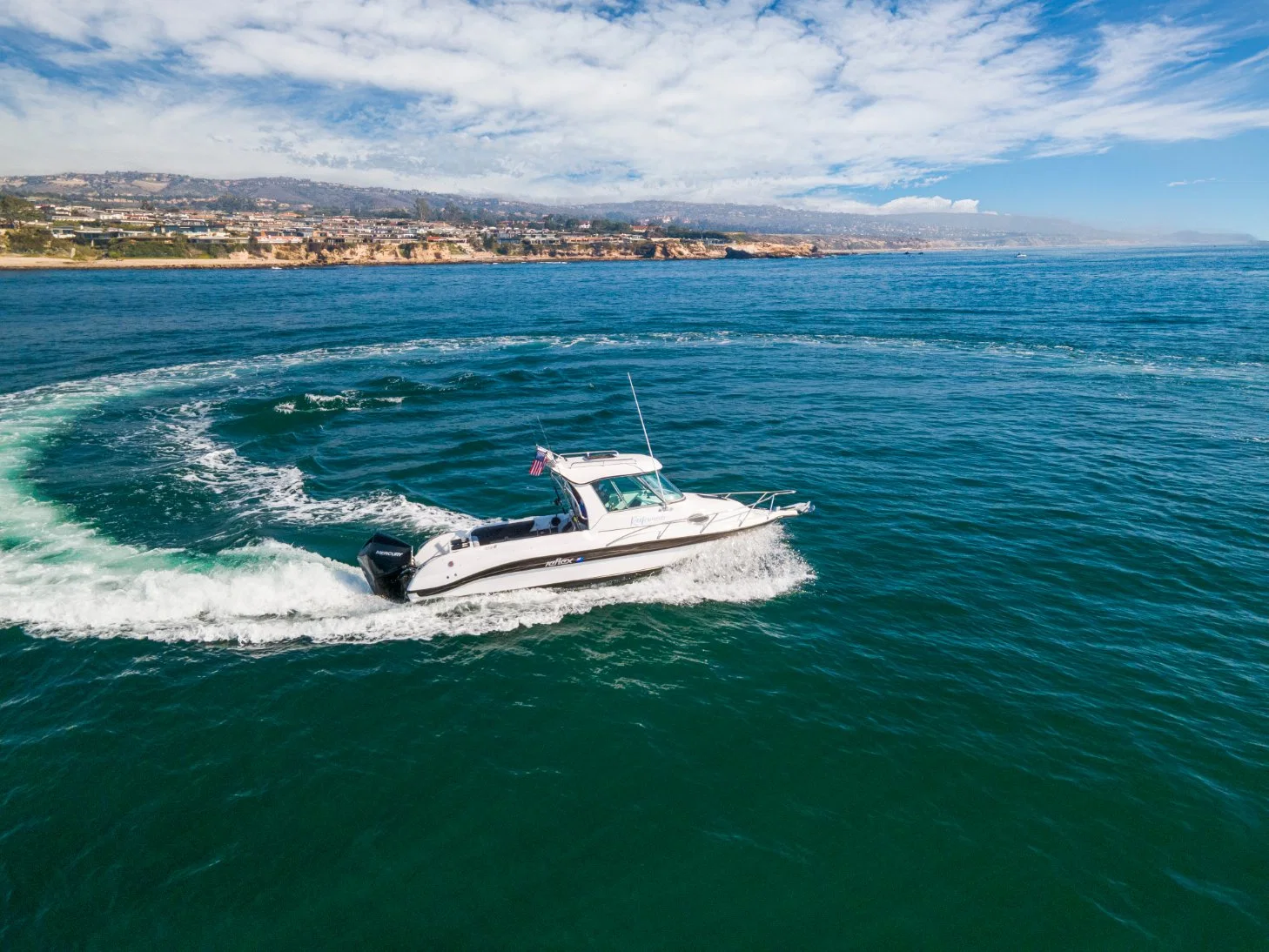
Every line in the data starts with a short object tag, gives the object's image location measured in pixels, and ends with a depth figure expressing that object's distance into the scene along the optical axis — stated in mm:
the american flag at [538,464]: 18016
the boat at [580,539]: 17094
